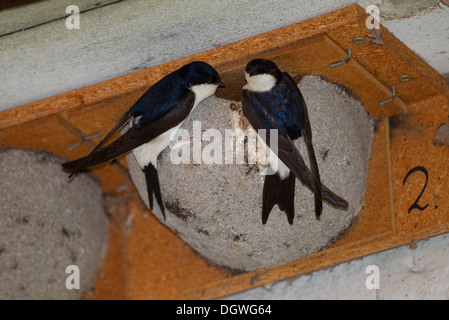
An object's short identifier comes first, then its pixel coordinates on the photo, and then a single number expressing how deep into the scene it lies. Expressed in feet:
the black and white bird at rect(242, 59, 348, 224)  6.97
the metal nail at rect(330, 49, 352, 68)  7.70
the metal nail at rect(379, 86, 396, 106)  8.23
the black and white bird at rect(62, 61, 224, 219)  7.17
